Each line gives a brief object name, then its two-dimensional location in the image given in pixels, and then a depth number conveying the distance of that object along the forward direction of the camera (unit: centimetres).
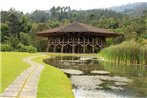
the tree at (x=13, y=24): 4595
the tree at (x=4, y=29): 4327
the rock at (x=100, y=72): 1326
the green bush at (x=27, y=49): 3071
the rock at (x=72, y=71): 1350
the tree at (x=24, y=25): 4662
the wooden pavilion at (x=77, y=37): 3429
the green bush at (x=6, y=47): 2942
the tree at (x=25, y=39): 3988
